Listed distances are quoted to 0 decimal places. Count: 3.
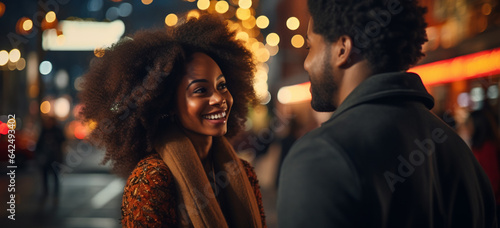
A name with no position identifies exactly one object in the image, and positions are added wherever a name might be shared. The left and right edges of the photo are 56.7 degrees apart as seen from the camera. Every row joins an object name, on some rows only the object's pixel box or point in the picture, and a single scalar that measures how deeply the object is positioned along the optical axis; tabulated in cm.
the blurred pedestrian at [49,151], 1127
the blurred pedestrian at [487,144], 530
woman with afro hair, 232
